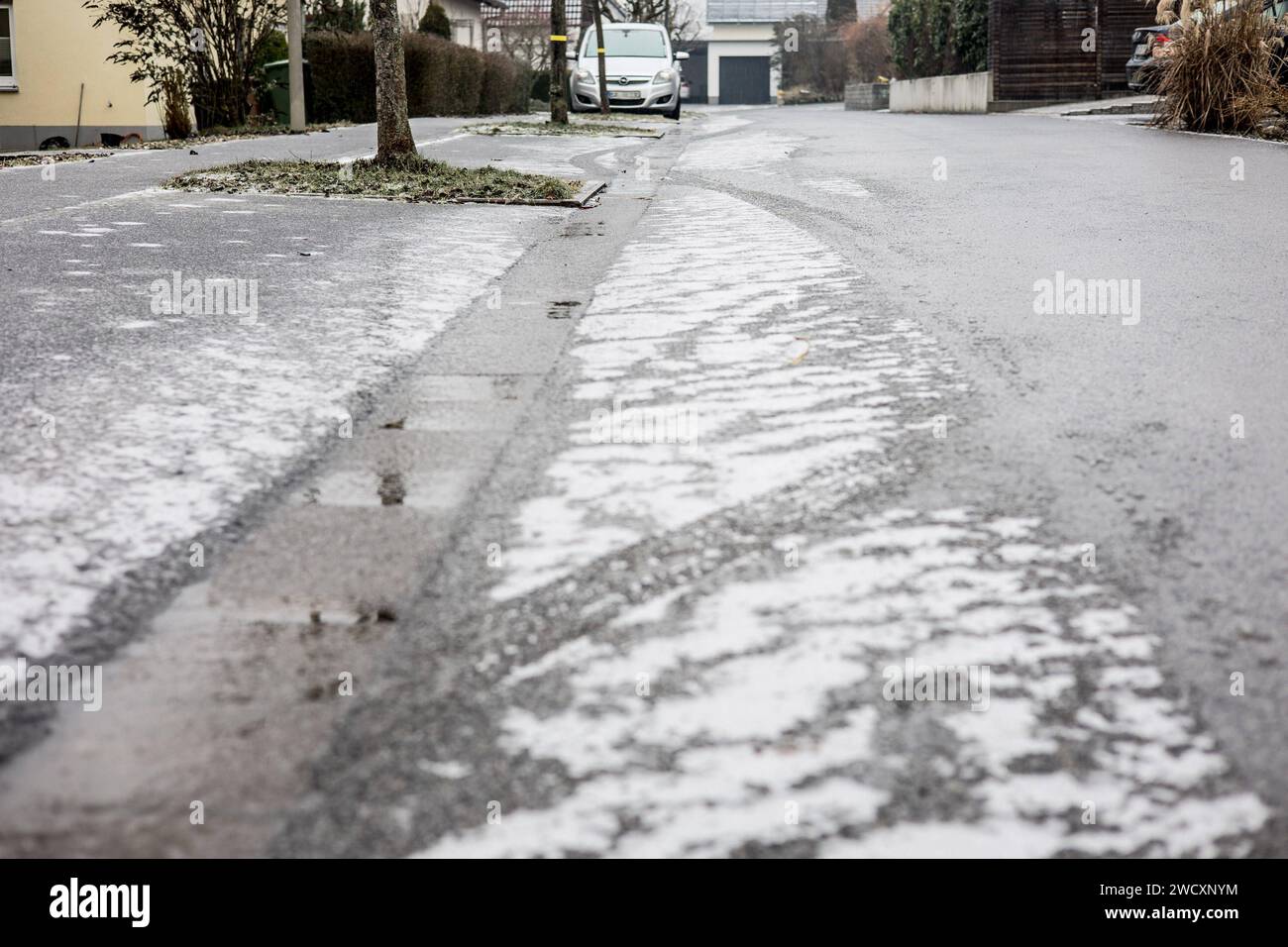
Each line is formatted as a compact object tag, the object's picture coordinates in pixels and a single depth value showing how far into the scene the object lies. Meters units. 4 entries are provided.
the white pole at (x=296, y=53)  15.92
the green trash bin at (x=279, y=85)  19.73
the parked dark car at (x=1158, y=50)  16.17
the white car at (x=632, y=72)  24.62
